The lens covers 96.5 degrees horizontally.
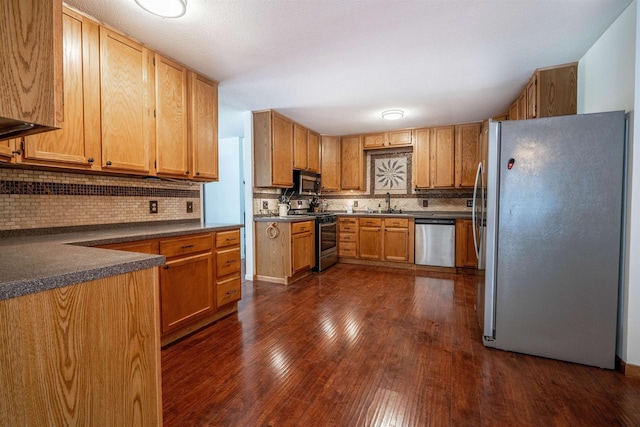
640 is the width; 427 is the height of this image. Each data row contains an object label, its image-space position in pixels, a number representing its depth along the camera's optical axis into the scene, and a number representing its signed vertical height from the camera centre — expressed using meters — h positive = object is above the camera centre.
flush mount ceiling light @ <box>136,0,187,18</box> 1.77 +1.25
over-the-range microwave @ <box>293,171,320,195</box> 4.66 +0.36
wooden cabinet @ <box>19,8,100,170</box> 1.77 +0.64
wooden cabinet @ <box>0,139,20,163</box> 1.55 +0.29
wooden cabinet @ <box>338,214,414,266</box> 4.72 -0.61
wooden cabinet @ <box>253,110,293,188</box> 3.96 +0.78
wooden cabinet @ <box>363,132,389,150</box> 5.16 +1.18
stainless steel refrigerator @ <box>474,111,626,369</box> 1.88 -0.21
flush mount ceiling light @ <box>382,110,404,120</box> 4.00 +1.29
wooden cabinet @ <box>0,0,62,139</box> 0.71 +0.37
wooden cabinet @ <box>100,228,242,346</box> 2.12 -0.63
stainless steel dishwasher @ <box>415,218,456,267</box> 4.47 -0.59
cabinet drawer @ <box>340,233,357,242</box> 5.07 -0.59
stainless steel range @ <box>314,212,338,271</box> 4.52 -0.60
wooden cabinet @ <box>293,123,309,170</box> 4.54 +0.95
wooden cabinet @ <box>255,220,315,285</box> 3.84 -0.64
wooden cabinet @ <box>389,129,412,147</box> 5.00 +1.18
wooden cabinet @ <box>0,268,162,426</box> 0.73 -0.45
